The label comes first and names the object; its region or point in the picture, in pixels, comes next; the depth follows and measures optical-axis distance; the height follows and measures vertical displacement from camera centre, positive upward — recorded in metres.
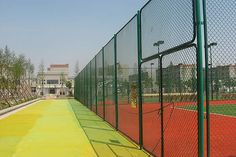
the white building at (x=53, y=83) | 61.61 +1.14
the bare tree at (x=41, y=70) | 54.24 +3.99
